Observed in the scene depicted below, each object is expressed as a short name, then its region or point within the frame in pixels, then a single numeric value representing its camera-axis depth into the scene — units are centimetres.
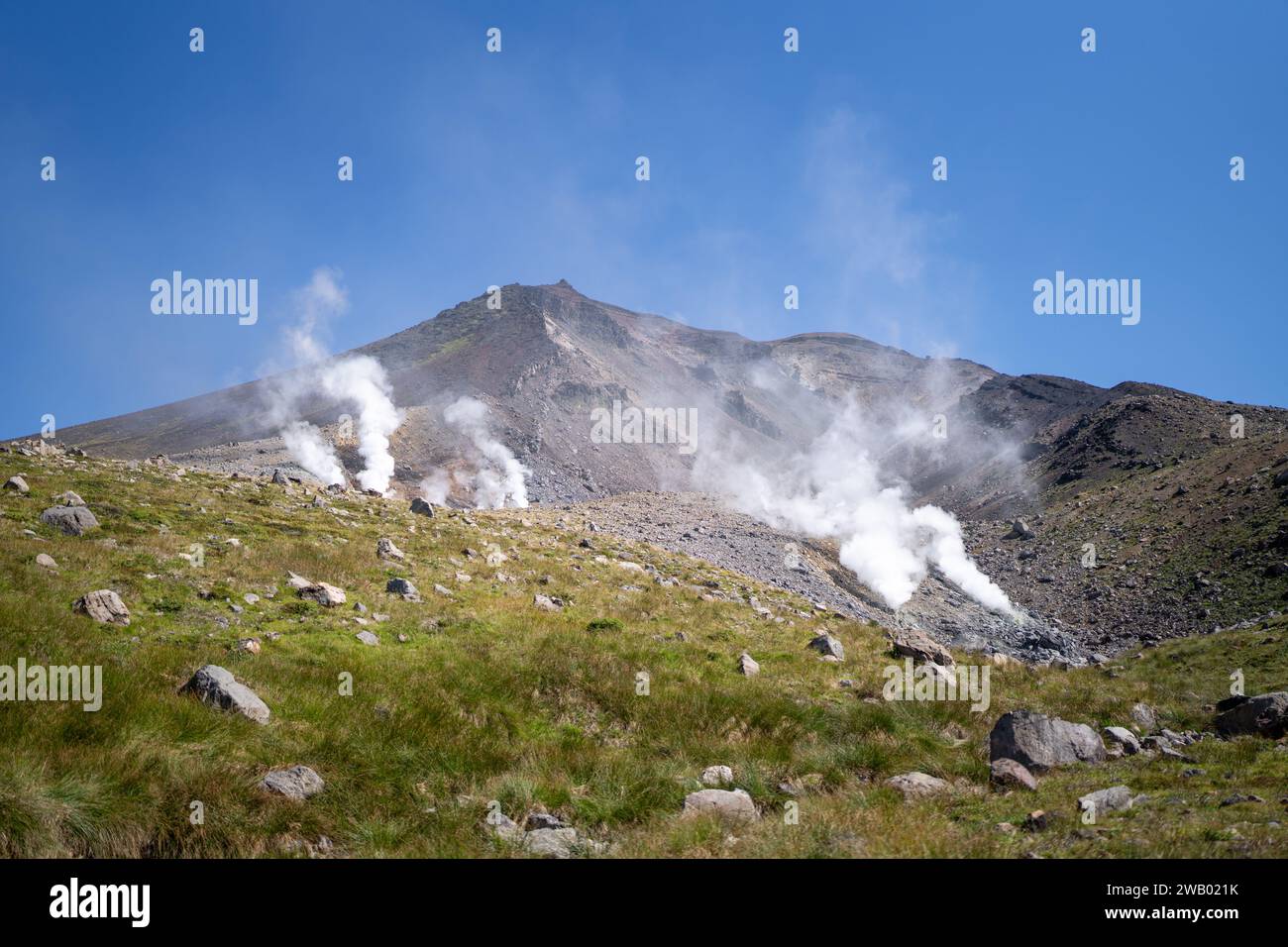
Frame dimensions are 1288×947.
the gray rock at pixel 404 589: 1478
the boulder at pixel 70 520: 1438
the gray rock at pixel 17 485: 1686
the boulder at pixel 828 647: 1576
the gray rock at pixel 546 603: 1609
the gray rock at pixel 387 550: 1805
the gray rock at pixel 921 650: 1615
